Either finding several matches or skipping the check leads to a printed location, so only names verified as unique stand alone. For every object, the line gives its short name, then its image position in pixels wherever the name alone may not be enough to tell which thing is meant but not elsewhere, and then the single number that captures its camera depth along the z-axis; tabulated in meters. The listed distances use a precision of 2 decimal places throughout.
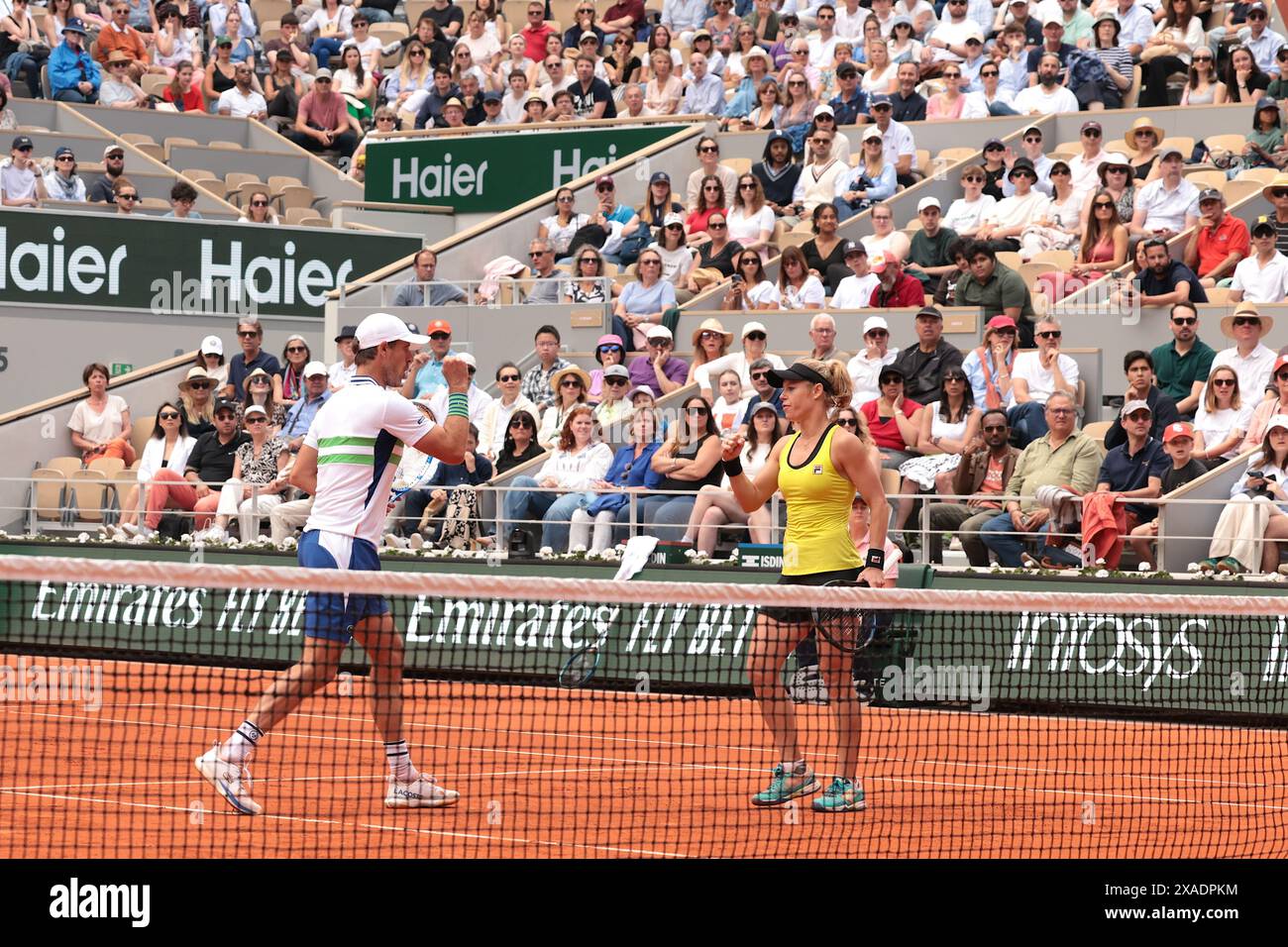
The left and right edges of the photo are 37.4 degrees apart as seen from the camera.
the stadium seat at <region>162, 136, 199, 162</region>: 24.58
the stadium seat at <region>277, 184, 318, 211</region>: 24.16
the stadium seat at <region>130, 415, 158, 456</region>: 18.73
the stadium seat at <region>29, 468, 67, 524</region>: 17.48
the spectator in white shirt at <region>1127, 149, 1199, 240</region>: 16.66
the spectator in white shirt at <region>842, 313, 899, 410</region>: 15.59
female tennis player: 8.11
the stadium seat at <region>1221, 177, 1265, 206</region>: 16.98
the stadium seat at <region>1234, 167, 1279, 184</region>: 17.03
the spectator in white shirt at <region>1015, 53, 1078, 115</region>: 19.78
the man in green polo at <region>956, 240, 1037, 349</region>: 15.84
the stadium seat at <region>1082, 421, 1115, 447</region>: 14.41
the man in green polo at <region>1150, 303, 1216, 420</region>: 14.44
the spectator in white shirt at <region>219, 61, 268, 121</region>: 25.91
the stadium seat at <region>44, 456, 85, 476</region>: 18.30
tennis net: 7.44
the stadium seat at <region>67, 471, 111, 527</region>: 17.06
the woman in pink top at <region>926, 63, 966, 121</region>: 20.45
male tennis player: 7.73
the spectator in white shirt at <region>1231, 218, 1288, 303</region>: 15.26
